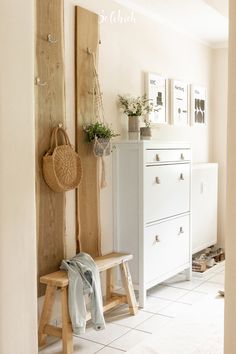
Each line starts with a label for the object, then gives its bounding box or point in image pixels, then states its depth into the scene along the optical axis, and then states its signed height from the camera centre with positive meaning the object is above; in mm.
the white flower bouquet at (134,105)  3664 +371
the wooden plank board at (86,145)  3234 +30
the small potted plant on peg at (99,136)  3252 +95
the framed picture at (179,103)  4453 +474
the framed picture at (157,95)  4062 +501
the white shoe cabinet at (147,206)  3473 -472
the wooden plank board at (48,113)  2883 +243
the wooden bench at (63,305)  2693 -999
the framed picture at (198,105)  4828 +490
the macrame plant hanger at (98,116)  3270 +254
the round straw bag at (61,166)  2881 -111
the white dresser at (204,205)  4547 -607
